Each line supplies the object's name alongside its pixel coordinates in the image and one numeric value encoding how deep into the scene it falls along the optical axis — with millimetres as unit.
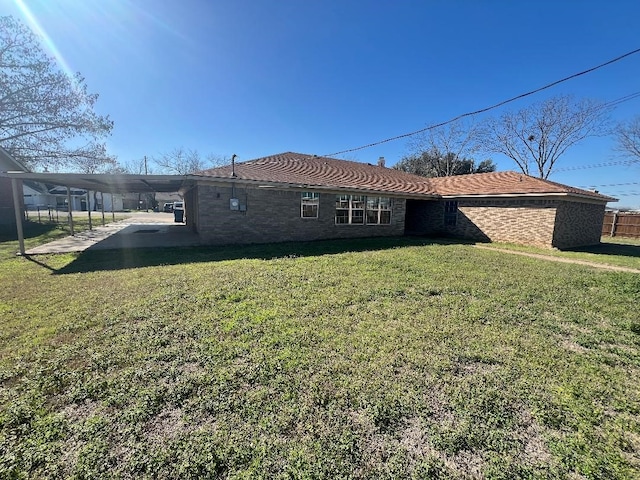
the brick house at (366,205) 11188
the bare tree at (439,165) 33656
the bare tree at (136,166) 46912
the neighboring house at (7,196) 16188
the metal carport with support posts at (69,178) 8023
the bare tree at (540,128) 27734
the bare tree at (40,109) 17078
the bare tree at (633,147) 25958
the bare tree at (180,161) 47938
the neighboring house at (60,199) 38212
